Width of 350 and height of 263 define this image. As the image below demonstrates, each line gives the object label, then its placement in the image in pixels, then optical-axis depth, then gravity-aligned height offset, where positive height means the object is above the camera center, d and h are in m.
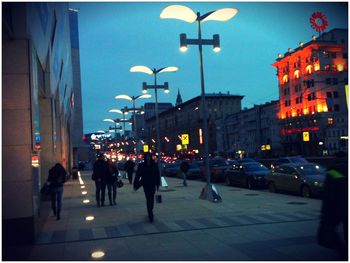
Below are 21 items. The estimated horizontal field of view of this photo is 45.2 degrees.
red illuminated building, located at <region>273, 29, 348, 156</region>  76.44 +10.31
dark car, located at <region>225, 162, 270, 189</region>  21.98 -1.21
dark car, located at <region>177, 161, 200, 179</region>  34.63 -1.41
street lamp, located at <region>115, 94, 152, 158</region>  33.70 +4.87
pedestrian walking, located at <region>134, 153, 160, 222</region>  11.26 -0.57
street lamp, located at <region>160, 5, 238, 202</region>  14.73 +4.88
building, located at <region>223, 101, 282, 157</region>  89.69 +4.46
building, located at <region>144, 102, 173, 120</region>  157.38 +18.32
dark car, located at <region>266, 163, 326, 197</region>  16.39 -1.20
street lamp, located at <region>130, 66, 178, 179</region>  23.89 +4.82
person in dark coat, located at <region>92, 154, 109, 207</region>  15.28 -0.56
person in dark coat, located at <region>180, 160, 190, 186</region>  22.95 -0.64
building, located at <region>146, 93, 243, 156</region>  115.12 +11.03
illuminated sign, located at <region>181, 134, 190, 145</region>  28.31 +1.14
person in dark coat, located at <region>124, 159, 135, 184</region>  26.44 -0.56
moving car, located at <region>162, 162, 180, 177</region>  41.03 -1.28
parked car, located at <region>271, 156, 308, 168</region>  32.38 -0.78
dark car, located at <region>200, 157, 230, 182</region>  28.59 -1.17
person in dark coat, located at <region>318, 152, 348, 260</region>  4.16 -0.63
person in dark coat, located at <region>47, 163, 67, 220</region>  12.52 -0.58
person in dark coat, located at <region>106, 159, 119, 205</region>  15.56 -0.73
